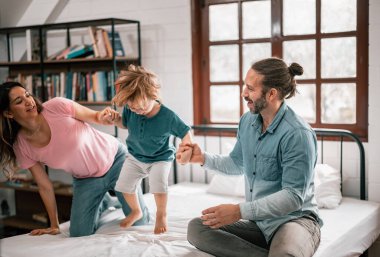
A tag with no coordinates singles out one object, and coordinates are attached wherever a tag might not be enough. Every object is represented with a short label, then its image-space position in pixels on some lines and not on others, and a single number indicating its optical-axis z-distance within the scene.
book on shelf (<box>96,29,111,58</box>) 4.24
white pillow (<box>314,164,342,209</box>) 3.28
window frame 3.49
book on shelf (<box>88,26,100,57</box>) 4.23
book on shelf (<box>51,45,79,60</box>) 4.46
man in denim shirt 2.18
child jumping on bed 2.68
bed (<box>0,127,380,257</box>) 2.52
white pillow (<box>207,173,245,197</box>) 3.69
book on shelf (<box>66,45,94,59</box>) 4.36
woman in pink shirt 2.87
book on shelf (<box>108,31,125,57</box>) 4.25
